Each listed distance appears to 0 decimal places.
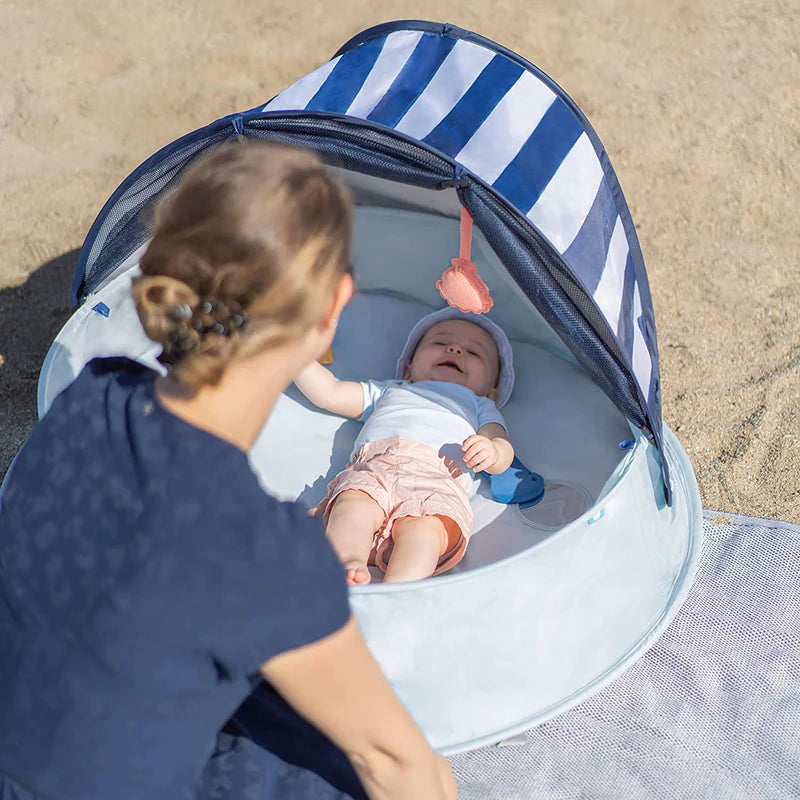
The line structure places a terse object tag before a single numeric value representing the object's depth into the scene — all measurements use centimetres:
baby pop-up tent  182
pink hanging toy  227
